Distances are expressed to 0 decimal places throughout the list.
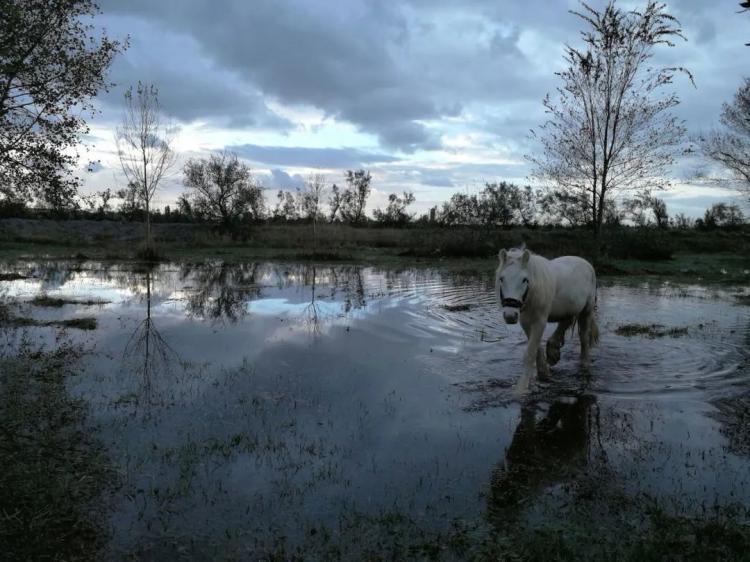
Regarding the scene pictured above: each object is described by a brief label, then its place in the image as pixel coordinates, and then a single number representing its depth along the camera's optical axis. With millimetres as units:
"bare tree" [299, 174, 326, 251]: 56812
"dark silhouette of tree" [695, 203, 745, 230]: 59969
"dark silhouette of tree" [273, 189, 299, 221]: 64938
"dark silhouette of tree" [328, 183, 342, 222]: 71438
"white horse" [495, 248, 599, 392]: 6161
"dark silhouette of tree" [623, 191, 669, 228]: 47809
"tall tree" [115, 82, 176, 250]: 29047
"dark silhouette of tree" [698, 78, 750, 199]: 28734
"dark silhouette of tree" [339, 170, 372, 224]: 72688
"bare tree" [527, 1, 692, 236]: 21984
